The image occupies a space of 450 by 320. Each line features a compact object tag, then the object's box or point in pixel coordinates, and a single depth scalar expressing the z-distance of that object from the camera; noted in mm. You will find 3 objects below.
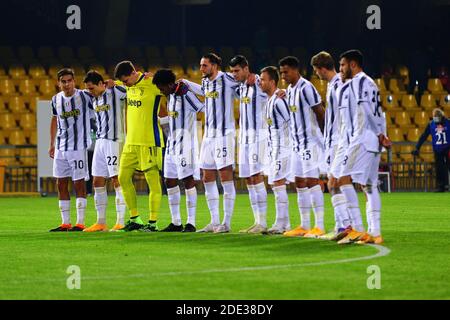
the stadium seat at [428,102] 34250
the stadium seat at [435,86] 34719
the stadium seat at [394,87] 34531
